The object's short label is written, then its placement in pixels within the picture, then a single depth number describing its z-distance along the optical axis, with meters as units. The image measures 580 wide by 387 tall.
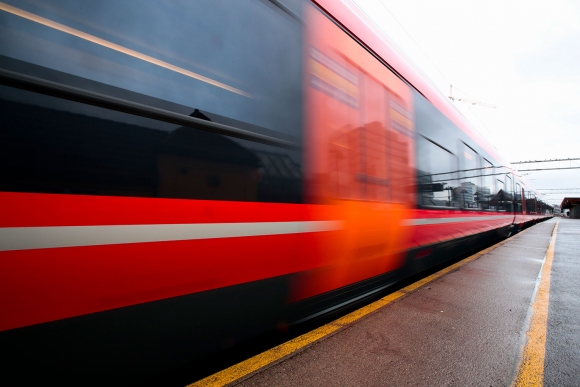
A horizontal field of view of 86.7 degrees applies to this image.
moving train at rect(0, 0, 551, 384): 1.14
